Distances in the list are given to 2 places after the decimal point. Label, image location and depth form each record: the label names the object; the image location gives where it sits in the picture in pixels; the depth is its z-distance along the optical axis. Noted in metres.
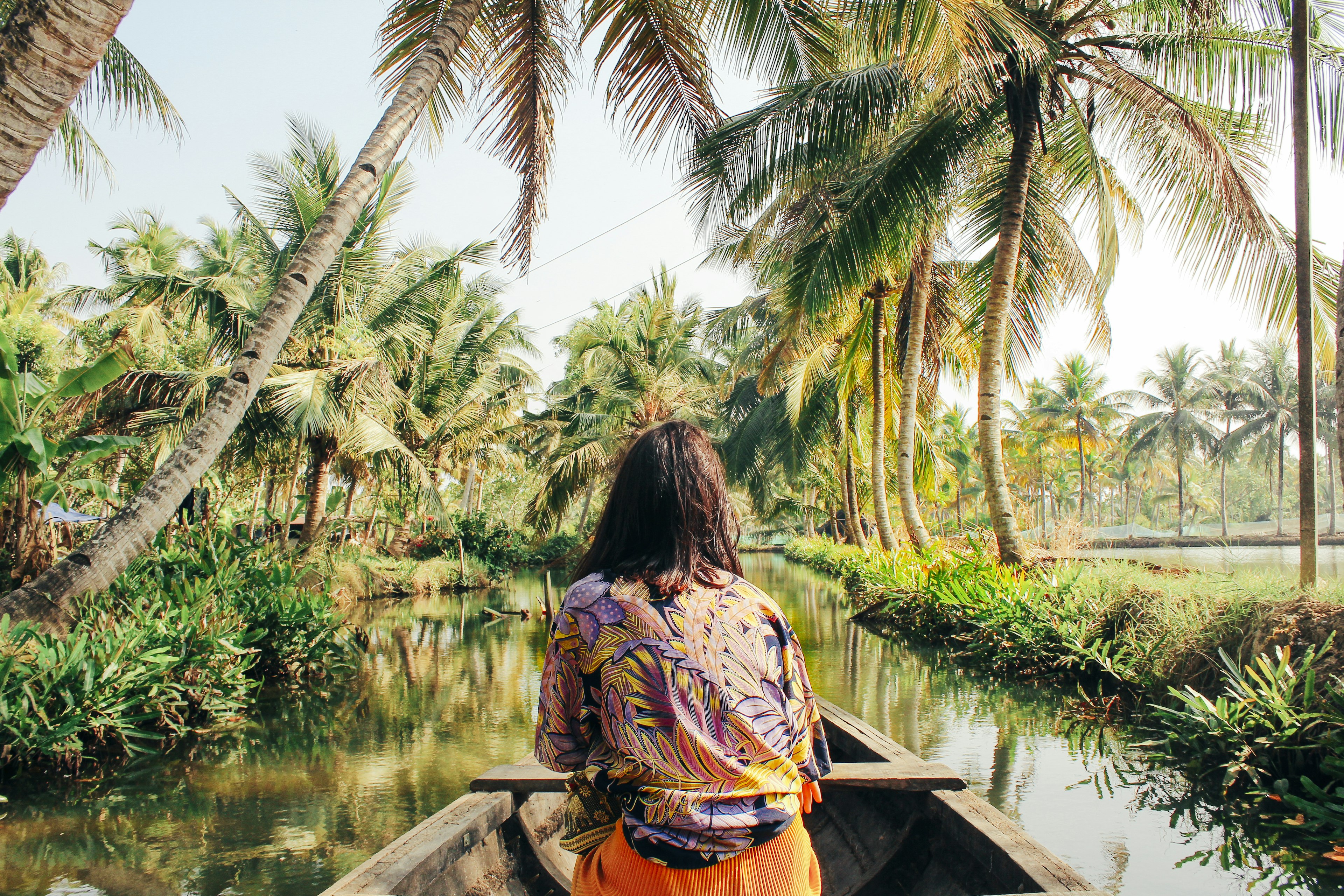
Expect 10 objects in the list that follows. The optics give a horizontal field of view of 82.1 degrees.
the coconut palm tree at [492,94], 4.93
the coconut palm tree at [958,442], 39.16
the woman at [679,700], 1.44
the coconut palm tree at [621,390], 19.52
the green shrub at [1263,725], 3.90
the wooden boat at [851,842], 2.23
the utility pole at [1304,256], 5.75
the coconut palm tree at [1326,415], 28.25
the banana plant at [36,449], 5.41
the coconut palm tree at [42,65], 3.27
